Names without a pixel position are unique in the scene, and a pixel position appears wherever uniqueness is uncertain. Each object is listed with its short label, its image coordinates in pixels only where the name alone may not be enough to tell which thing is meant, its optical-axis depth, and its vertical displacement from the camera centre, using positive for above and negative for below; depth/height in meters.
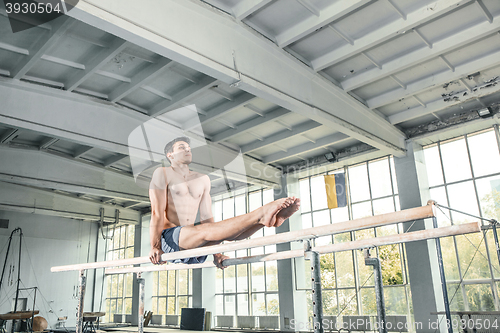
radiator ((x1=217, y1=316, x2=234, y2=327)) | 13.55 -1.46
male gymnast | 3.27 +0.68
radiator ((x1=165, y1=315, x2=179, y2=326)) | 15.53 -1.55
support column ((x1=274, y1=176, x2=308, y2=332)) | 11.41 -0.39
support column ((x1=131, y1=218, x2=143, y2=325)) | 16.86 +0.38
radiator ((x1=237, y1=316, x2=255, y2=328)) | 13.02 -1.44
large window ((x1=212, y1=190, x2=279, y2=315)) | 13.09 -0.06
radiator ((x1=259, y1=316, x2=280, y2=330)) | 12.23 -1.40
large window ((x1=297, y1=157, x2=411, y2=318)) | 10.42 +0.63
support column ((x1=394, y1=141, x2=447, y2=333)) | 8.84 +0.47
